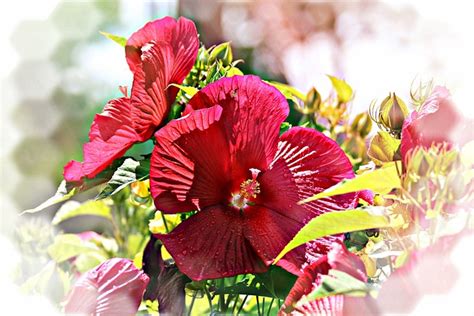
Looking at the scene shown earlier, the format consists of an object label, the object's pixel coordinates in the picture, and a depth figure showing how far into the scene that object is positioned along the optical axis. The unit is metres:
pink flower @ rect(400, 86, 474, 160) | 1.09
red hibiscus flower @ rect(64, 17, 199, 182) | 1.18
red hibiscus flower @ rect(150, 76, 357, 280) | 1.13
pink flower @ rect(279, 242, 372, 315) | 1.04
